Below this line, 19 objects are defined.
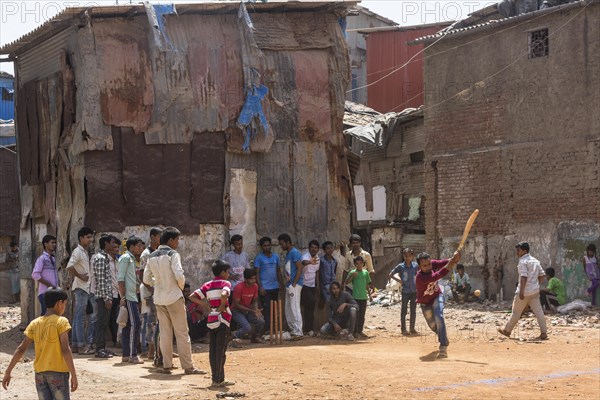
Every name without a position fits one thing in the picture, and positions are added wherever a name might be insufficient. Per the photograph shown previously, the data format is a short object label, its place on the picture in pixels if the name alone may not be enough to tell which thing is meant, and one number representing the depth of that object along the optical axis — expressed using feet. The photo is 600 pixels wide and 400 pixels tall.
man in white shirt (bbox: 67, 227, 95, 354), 39.86
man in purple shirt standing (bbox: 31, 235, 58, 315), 40.68
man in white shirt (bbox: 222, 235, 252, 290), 43.75
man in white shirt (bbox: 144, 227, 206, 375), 32.78
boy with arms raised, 40.06
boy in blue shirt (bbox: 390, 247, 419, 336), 49.03
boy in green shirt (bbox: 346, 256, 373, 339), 46.83
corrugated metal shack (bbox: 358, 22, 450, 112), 105.91
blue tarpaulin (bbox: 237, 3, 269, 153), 45.42
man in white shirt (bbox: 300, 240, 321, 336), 45.75
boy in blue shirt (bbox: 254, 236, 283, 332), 44.70
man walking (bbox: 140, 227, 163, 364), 36.22
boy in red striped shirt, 30.55
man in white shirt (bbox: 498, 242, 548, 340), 45.62
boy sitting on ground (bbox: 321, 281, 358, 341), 45.75
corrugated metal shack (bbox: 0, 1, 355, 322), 43.83
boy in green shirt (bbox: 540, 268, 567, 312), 61.05
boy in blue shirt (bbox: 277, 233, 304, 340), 45.37
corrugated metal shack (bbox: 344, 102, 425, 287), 88.12
